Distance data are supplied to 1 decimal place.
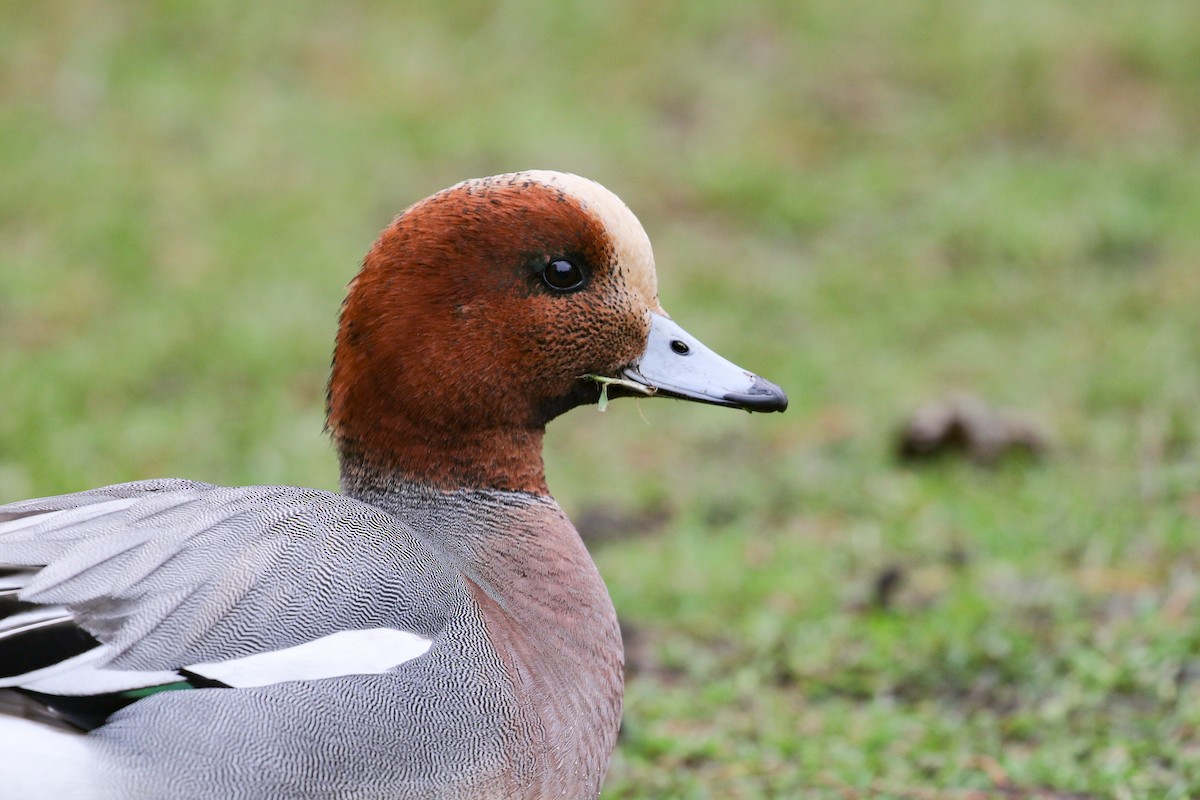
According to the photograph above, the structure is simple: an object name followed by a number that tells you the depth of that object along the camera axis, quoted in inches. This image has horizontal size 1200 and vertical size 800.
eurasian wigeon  185.7
